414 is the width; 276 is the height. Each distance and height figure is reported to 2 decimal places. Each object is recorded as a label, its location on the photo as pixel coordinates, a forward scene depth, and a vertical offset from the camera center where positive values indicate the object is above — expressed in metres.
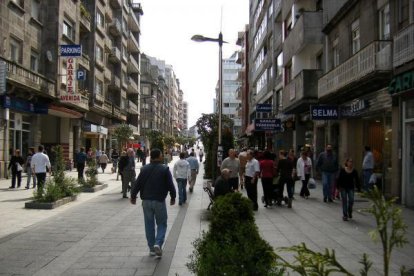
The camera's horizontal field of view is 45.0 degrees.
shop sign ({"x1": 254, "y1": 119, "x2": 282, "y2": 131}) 28.52 +1.24
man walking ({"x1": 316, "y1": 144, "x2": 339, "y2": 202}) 15.81 -0.78
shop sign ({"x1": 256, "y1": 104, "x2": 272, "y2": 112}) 31.78 +2.44
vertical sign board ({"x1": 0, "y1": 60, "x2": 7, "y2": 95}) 21.84 +2.92
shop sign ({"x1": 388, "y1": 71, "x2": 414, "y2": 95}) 13.13 +1.76
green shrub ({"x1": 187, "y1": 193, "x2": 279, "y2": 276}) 3.85 -0.83
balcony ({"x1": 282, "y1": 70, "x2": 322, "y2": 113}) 23.11 +2.74
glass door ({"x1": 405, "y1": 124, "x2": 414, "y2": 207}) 14.02 -0.59
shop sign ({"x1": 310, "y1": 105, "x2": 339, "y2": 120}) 19.61 +1.36
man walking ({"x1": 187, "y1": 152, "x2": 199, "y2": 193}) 18.90 -0.89
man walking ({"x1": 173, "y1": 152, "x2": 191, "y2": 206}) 15.35 -0.95
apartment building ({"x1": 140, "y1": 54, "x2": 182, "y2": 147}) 99.25 +11.11
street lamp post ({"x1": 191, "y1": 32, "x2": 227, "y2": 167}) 19.56 +3.86
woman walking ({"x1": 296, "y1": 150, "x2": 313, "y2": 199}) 17.12 -0.85
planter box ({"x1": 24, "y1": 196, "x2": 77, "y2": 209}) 13.52 -1.68
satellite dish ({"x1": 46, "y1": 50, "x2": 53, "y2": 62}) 30.12 +5.30
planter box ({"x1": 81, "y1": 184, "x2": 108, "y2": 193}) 18.97 -1.74
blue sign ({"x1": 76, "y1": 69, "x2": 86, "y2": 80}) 33.03 +4.55
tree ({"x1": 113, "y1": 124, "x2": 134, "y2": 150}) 46.44 +1.04
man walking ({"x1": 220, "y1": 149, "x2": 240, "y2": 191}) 14.25 -0.60
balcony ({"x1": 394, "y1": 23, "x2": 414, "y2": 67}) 13.26 +2.79
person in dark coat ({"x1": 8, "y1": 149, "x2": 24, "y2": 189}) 19.77 -1.00
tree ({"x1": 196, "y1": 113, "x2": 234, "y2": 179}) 25.61 +0.07
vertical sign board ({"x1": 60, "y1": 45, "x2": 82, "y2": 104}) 30.42 +4.57
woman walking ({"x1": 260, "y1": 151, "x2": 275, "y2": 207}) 14.51 -0.90
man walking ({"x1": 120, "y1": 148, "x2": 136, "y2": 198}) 17.30 -1.00
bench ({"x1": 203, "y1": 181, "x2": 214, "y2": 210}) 12.18 -1.15
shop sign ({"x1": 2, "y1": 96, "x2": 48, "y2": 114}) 23.72 +1.99
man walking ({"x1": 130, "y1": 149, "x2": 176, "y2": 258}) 7.90 -0.81
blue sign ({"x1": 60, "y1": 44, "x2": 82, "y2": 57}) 30.34 +5.67
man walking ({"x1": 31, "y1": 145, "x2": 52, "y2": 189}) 17.02 -0.75
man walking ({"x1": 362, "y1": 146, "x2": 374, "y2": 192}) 16.36 -0.60
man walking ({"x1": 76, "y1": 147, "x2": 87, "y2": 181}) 23.58 -0.87
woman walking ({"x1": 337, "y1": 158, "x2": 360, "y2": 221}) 11.69 -0.91
